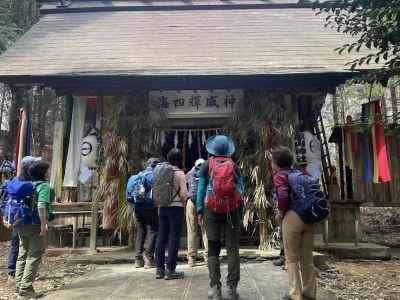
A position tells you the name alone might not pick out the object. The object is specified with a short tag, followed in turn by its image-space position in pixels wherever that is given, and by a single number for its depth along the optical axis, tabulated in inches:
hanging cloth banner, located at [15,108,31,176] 334.6
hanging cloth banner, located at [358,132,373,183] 364.7
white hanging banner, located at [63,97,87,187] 337.4
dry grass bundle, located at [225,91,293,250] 310.3
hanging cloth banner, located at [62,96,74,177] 361.3
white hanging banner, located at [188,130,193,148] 344.8
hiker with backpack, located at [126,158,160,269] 251.3
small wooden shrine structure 315.3
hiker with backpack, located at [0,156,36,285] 213.5
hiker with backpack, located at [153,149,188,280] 228.4
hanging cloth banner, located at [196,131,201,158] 352.8
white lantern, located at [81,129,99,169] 333.1
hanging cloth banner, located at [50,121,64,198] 339.6
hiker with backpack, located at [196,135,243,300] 181.3
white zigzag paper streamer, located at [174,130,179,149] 345.4
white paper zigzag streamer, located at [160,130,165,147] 333.1
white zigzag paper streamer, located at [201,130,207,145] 342.3
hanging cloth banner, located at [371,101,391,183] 343.0
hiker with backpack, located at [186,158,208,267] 265.3
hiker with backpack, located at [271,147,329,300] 172.7
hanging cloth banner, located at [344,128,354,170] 377.1
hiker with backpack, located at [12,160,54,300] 203.8
